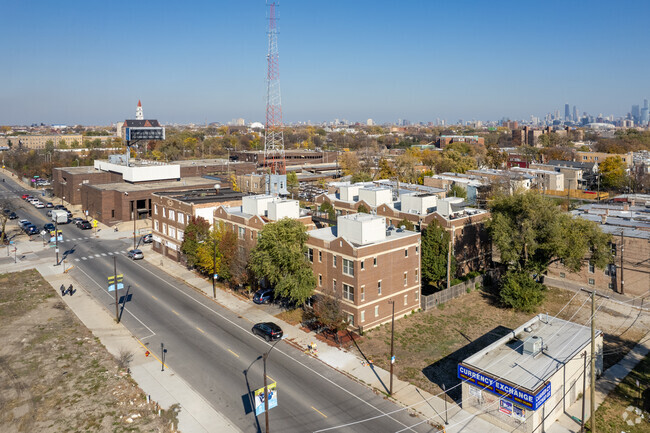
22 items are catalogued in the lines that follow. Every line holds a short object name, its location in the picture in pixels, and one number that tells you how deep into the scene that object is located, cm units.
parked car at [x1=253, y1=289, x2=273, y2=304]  4616
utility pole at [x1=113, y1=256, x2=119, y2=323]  4156
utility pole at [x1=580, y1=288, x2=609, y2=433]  2383
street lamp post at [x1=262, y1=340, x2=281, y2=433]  2410
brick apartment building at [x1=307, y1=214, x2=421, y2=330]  3912
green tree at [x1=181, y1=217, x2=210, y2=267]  5334
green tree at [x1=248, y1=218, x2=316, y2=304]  4050
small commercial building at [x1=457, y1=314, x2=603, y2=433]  2616
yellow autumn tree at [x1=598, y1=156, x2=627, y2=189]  10774
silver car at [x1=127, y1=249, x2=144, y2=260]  6319
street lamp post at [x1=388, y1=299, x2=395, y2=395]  2949
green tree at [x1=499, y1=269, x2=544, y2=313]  4366
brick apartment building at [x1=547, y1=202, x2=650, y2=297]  4675
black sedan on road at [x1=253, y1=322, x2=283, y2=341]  3791
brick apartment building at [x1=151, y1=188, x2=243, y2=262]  5916
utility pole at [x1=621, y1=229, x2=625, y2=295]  4756
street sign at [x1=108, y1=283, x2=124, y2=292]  4358
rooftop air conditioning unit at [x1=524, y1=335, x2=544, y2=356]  2969
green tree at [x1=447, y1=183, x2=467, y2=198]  8450
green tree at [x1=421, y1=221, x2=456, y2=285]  4719
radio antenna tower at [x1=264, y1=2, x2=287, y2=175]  9156
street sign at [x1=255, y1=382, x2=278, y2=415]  2486
